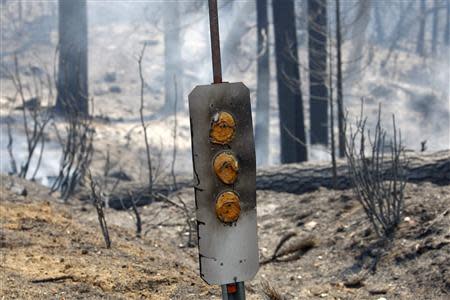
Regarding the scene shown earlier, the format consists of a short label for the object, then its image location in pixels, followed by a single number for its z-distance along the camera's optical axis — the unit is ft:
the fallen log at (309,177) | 32.12
